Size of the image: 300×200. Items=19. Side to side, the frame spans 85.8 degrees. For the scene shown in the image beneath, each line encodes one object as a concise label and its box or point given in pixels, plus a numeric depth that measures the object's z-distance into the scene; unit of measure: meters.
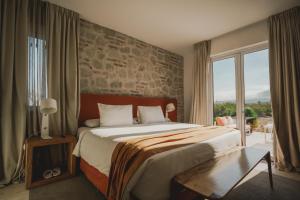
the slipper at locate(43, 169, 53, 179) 2.10
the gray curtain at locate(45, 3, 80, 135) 2.44
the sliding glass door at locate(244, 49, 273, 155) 3.10
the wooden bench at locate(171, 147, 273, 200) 1.14
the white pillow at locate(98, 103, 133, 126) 2.64
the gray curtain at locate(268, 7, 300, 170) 2.53
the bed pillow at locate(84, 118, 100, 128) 2.61
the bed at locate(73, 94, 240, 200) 1.25
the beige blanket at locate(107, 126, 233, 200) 1.28
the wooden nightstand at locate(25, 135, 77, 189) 1.92
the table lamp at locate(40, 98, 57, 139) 2.08
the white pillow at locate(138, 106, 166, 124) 3.23
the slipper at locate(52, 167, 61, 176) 2.17
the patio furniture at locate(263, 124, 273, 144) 2.98
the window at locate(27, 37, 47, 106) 2.32
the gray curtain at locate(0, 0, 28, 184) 2.04
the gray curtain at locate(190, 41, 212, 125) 3.84
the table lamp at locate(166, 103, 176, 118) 3.85
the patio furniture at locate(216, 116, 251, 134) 3.42
